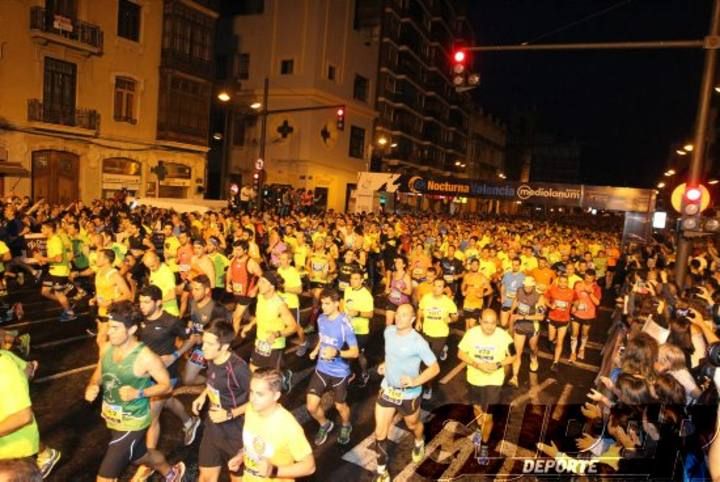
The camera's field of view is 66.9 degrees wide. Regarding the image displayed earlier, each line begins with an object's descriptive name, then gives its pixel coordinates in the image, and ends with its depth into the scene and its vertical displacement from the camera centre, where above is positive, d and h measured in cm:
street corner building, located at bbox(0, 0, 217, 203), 2402 +371
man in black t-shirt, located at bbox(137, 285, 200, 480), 578 -177
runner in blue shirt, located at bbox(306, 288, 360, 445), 639 -207
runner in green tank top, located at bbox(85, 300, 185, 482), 451 -179
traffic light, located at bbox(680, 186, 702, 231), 924 +23
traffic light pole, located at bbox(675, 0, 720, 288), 891 +170
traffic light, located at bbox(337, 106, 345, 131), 2313 +317
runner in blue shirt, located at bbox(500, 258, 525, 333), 1066 -159
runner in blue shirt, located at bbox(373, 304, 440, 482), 582 -190
